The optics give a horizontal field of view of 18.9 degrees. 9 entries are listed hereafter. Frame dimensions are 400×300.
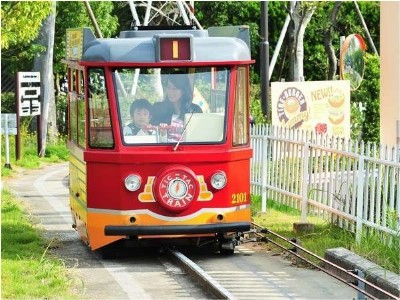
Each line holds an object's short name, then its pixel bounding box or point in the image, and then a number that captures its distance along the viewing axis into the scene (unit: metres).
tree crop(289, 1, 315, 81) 37.38
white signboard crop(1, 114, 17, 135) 30.53
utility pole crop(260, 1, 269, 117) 28.12
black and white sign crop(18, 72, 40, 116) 32.22
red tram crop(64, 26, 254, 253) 14.47
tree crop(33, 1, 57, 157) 33.97
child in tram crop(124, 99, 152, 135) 14.67
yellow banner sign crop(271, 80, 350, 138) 25.00
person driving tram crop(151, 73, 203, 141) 14.70
